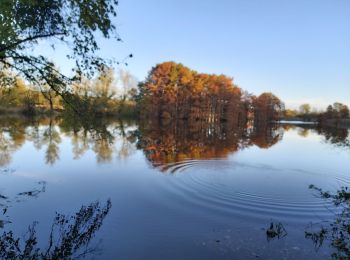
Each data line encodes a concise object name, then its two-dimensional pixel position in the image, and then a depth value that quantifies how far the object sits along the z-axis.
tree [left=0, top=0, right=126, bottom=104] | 4.84
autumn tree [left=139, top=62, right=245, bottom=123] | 65.12
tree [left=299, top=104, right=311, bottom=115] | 151.48
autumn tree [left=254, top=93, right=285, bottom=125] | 92.56
